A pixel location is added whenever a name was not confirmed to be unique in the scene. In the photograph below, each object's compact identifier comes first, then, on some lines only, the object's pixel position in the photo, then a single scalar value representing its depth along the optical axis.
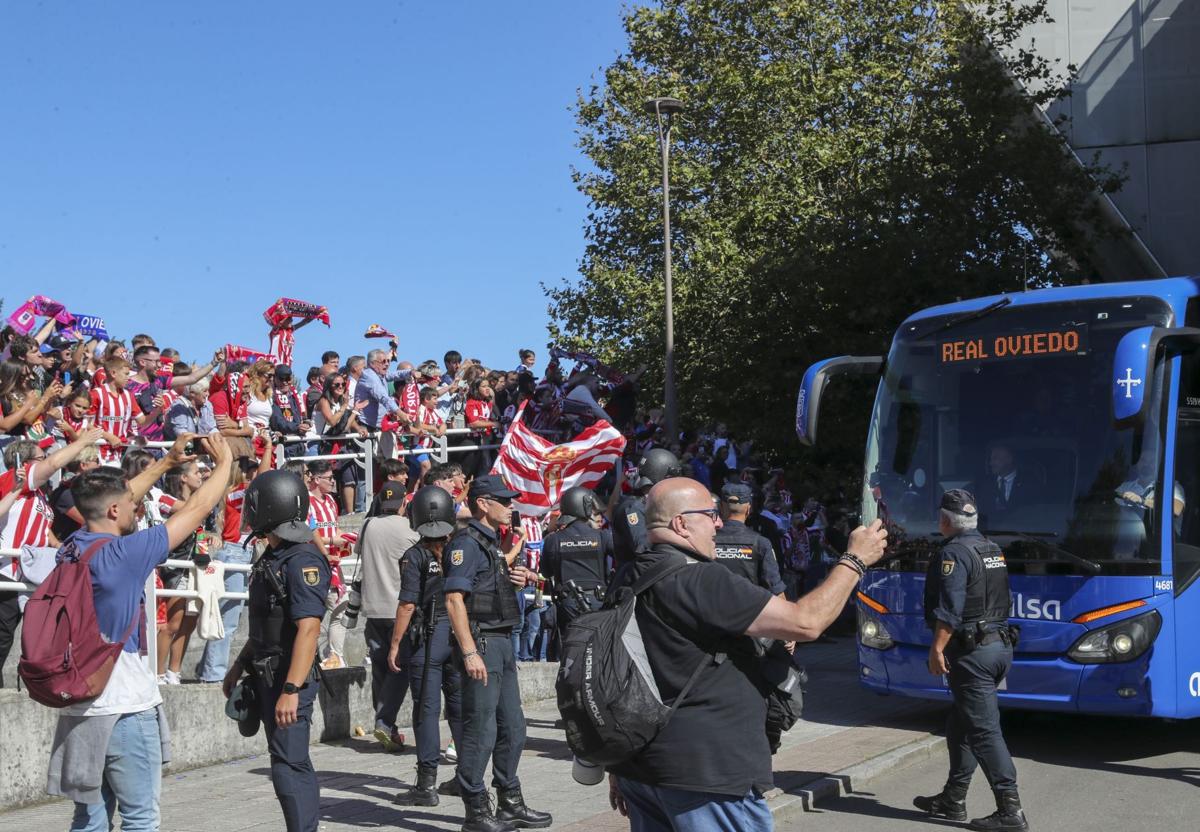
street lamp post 23.02
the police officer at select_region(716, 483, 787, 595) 7.95
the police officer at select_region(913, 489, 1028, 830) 7.59
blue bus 9.25
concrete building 29.64
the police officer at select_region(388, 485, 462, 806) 8.16
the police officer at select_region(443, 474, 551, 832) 7.29
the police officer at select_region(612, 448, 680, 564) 7.02
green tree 23.45
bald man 4.16
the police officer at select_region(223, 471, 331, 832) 5.92
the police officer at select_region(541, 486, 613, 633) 9.81
